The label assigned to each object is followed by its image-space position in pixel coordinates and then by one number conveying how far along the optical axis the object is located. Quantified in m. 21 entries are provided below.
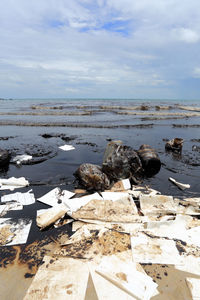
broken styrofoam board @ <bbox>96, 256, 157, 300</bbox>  1.61
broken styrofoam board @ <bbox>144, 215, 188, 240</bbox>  2.34
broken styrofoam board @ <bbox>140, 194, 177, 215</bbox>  2.89
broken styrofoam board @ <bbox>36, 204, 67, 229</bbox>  2.59
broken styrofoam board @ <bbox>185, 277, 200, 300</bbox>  1.59
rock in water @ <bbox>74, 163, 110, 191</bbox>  3.76
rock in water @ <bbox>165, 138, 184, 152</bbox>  6.78
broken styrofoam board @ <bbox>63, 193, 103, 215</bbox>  2.97
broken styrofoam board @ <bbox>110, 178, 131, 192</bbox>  3.78
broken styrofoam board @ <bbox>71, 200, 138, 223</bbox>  2.70
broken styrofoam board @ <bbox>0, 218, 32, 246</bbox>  2.27
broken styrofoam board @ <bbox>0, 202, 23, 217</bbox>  2.93
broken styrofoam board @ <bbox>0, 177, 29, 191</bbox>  3.79
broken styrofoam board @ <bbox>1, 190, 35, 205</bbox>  3.25
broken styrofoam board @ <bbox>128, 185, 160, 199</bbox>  3.53
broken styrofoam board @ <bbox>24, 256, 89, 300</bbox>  1.61
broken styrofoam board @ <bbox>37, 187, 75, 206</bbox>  3.27
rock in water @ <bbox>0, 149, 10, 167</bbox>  5.09
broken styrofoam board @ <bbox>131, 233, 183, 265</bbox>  1.96
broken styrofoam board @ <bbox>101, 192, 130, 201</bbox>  3.25
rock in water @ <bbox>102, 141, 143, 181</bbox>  4.19
